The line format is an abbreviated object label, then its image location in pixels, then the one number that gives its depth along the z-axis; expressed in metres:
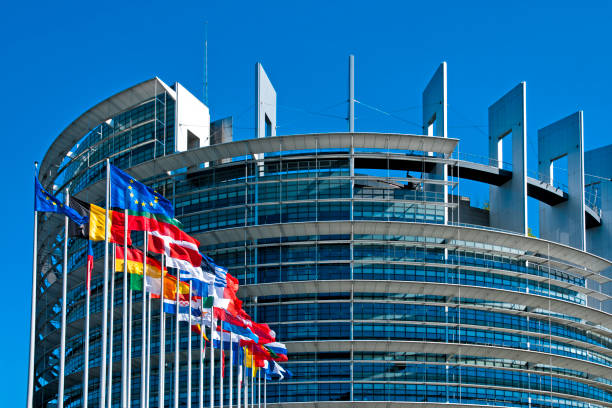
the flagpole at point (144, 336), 44.78
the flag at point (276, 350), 75.01
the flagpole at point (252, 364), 67.41
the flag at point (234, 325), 60.86
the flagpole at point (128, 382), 44.03
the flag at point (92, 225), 42.62
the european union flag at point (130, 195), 44.75
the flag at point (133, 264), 47.34
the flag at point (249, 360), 67.76
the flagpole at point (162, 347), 47.19
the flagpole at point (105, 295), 40.53
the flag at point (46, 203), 39.19
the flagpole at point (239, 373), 63.74
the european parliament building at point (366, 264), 87.94
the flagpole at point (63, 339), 36.91
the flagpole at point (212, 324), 55.60
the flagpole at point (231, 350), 60.55
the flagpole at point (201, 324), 55.00
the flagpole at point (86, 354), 38.52
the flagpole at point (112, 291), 43.37
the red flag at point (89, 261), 42.03
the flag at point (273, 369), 76.46
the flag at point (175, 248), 47.44
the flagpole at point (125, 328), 42.47
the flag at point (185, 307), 52.94
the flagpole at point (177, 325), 49.97
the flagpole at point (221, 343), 57.86
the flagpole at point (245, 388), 68.15
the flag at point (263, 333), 67.44
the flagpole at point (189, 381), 51.99
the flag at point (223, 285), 54.19
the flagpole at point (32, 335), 34.47
